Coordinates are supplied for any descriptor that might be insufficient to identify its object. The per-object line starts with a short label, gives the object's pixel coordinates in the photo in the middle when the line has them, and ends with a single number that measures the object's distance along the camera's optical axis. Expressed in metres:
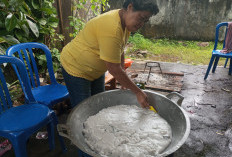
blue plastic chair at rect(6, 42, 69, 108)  2.10
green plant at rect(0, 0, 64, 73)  2.39
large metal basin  1.12
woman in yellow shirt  1.25
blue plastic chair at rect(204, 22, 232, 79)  3.91
